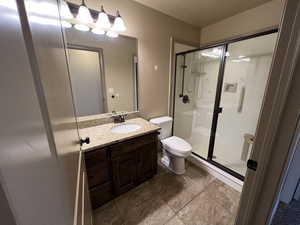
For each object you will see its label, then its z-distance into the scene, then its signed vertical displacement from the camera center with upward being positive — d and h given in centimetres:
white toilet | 178 -88
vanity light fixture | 131 +66
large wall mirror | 144 +14
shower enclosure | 190 -23
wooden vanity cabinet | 129 -90
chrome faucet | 179 -46
